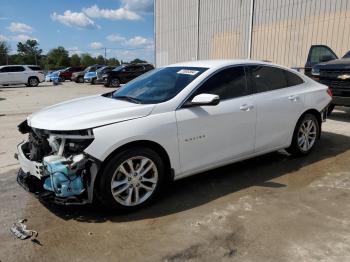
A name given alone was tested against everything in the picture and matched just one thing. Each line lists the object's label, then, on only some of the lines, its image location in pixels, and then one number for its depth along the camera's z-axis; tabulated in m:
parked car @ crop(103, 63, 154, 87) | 26.81
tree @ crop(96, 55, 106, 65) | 86.83
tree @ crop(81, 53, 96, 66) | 90.56
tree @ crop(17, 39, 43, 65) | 105.66
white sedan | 3.83
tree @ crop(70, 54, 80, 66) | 88.93
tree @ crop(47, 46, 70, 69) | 85.06
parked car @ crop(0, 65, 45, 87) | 29.16
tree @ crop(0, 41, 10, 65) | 71.69
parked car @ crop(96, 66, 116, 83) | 29.56
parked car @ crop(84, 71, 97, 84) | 32.00
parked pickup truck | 8.74
